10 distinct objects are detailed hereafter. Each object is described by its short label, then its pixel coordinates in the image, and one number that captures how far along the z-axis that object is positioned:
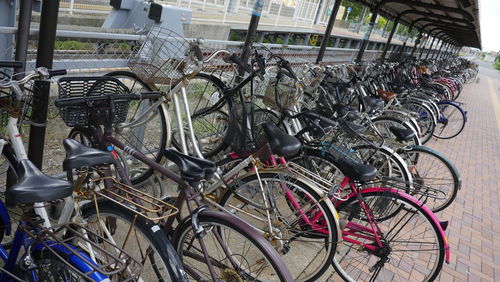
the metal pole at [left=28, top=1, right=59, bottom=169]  2.24
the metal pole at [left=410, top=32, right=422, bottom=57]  16.66
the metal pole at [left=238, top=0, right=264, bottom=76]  4.22
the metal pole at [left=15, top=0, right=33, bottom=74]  2.27
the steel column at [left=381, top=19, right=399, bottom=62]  11.46
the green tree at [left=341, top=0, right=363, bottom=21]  39.73
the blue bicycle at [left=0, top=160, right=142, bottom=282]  1.49
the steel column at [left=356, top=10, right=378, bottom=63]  9.02
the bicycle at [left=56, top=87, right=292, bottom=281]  1.96
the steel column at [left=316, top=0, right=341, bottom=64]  6.66
